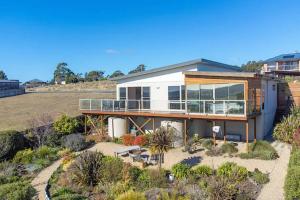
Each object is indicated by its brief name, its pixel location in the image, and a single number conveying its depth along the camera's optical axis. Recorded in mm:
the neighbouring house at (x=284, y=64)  39232
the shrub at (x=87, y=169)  11204
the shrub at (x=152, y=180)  10700
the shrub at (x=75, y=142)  16347
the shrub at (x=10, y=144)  14701
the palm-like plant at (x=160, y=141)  12510
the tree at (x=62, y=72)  91088
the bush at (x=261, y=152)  13146
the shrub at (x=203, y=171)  11556
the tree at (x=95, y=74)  80735
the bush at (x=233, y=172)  10808
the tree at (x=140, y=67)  76085
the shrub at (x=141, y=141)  16301
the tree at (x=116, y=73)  80317
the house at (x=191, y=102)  14803
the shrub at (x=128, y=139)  16737
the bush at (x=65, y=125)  17850
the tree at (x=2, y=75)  94648
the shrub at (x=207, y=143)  15094
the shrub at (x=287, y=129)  15234
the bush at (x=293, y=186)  8005
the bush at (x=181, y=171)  11409
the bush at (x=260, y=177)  10726
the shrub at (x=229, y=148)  14201
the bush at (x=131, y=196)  8202
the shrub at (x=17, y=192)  8645
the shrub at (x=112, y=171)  11051
